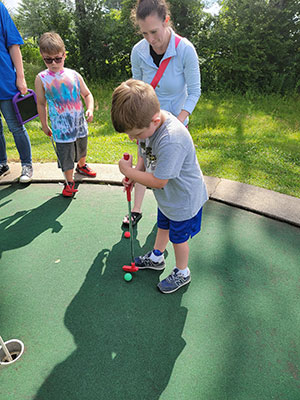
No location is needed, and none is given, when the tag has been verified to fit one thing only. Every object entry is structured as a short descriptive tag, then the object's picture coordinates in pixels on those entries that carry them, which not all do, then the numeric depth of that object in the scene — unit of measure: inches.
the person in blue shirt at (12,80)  118.8
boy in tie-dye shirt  104.8
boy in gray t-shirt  55.6
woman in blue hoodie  78.2
